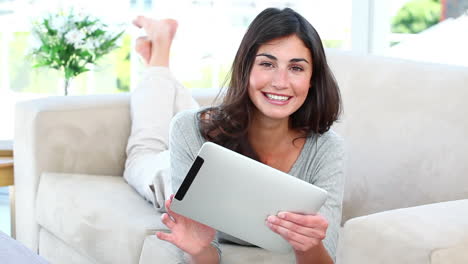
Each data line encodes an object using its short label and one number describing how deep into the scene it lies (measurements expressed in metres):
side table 2.80
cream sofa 2.15
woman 1.85
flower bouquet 3.51
